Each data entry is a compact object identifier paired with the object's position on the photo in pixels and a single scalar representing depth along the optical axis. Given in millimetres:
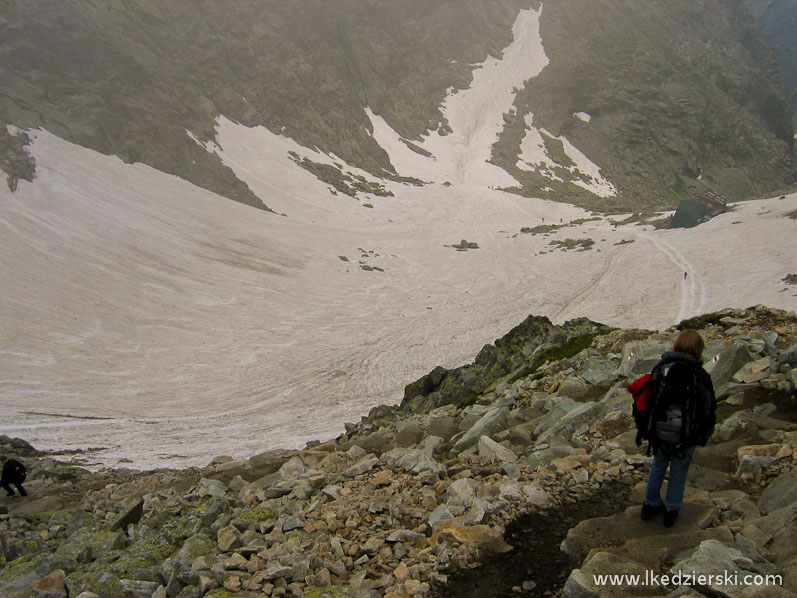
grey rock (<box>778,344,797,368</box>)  9641
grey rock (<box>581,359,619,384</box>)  12453
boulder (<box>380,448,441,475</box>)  9469
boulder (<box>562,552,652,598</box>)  5309
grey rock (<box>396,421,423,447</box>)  12750
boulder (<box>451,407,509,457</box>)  10859
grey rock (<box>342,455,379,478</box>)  9977
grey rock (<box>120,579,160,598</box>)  6691
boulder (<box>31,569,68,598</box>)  6805
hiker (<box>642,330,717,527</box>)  6164
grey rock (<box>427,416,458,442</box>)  12633
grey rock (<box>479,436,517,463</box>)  9469
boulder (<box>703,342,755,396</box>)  10188
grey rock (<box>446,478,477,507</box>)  7826
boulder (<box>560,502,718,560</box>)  6328
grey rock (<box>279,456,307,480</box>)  11302
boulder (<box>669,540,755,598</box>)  4883
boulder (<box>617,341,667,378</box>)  11648
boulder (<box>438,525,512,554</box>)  6602
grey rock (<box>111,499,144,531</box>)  9383
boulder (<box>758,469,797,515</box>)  6244
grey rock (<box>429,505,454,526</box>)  7439
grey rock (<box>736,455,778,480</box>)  7082
